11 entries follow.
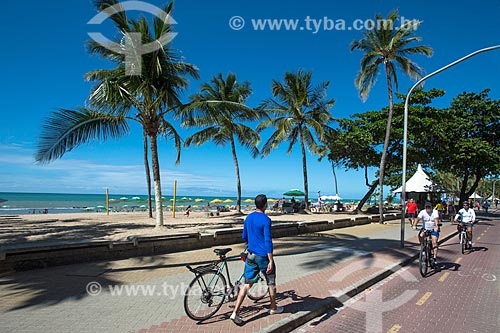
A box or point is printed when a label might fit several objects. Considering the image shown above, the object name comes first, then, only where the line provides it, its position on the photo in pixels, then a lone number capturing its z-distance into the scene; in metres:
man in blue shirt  4.42
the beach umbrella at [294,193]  40.34
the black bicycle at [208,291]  4.45
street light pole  9.78
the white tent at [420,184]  24.97
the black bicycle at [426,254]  7.60
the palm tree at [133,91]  12.02
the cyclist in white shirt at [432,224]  8.13
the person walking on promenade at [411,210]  21.12
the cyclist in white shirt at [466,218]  10.77
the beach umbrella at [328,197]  54.47
